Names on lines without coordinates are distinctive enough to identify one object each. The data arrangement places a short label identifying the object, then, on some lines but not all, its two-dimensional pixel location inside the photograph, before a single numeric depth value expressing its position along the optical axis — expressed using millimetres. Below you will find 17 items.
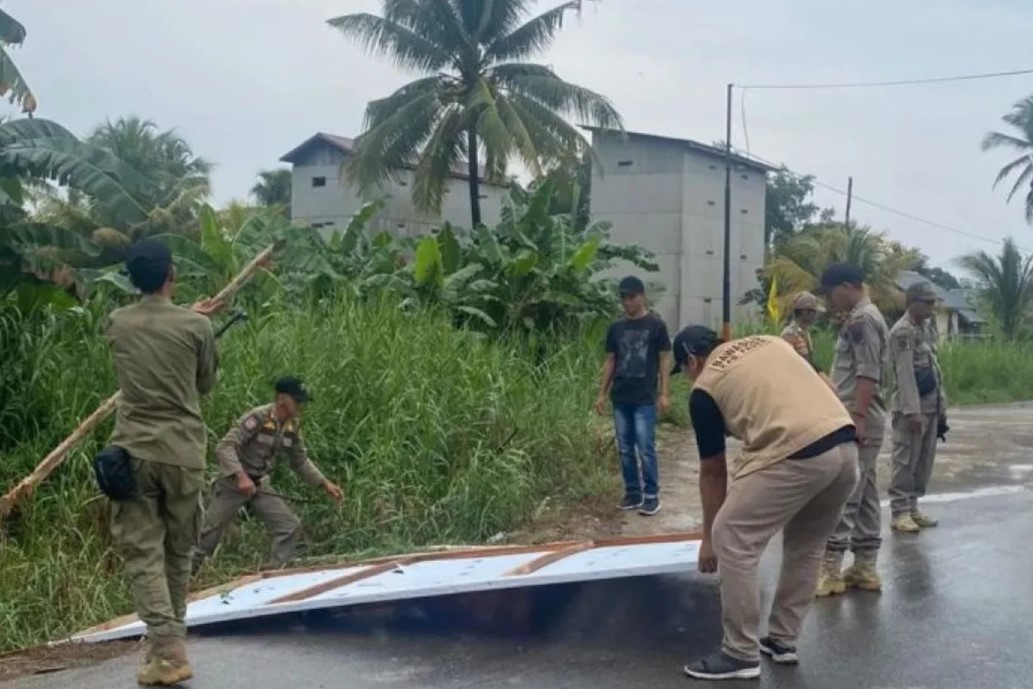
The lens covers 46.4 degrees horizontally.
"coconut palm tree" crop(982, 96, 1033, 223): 45125
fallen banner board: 6133
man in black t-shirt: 9281
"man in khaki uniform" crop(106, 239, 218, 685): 5266
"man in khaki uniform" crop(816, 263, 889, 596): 6840
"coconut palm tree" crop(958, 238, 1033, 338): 37750
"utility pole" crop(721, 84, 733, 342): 27741
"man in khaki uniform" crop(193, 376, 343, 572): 7508
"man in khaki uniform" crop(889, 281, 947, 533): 8141
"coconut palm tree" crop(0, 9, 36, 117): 11539
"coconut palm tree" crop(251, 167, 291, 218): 51031
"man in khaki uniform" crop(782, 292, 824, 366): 7324
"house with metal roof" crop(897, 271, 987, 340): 57656
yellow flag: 24642
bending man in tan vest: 5125
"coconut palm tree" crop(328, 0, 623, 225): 29188
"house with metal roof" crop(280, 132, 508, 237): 38844
